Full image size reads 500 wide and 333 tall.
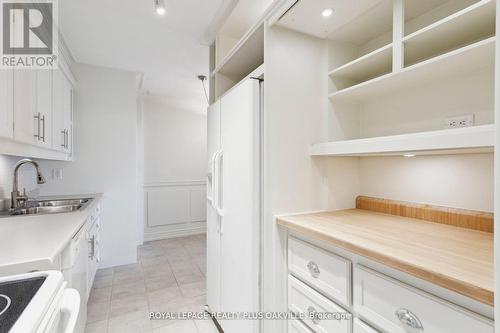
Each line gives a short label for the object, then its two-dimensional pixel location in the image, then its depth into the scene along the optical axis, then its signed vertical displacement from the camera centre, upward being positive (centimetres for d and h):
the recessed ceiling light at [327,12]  121 +78
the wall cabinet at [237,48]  160 +82
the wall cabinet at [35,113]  124 +35
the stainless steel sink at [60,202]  228 -36
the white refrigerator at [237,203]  133 -23
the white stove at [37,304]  52 -34
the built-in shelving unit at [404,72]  90 +41
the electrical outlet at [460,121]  105 +20
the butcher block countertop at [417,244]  63 -28
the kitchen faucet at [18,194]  176 -21
